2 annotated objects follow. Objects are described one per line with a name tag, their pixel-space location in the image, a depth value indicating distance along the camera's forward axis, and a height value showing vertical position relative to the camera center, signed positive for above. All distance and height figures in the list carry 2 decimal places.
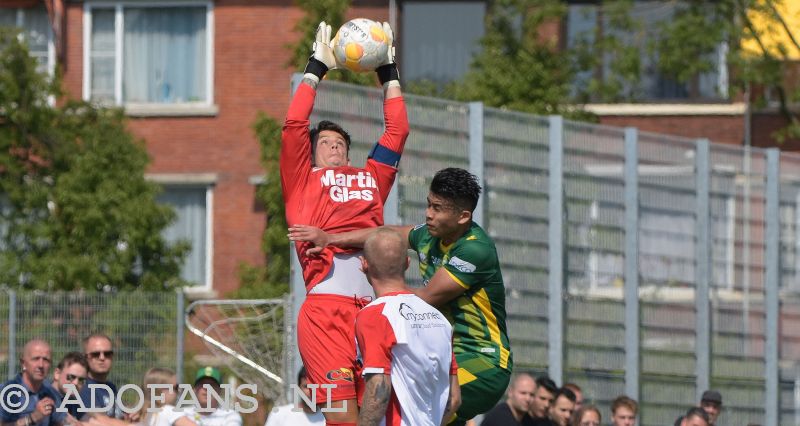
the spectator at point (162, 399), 13.94 -1.62
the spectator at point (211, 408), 14.20 -1.69
